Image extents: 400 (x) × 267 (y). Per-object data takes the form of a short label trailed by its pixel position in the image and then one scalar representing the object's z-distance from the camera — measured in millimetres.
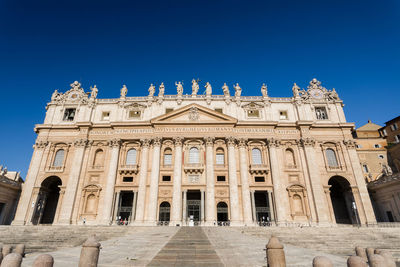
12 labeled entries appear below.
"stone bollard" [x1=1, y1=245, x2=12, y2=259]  9435
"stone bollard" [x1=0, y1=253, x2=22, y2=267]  5767
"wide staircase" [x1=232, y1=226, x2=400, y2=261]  14680
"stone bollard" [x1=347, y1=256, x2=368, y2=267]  5310
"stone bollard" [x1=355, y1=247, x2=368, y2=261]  9966
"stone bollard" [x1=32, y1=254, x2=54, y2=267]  5660
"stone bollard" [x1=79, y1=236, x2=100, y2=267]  6766
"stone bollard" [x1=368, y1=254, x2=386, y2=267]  6770
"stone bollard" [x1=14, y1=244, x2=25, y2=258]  9820
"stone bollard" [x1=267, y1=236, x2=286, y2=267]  6941
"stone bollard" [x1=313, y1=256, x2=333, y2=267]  5295
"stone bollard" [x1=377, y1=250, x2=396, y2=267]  7070
